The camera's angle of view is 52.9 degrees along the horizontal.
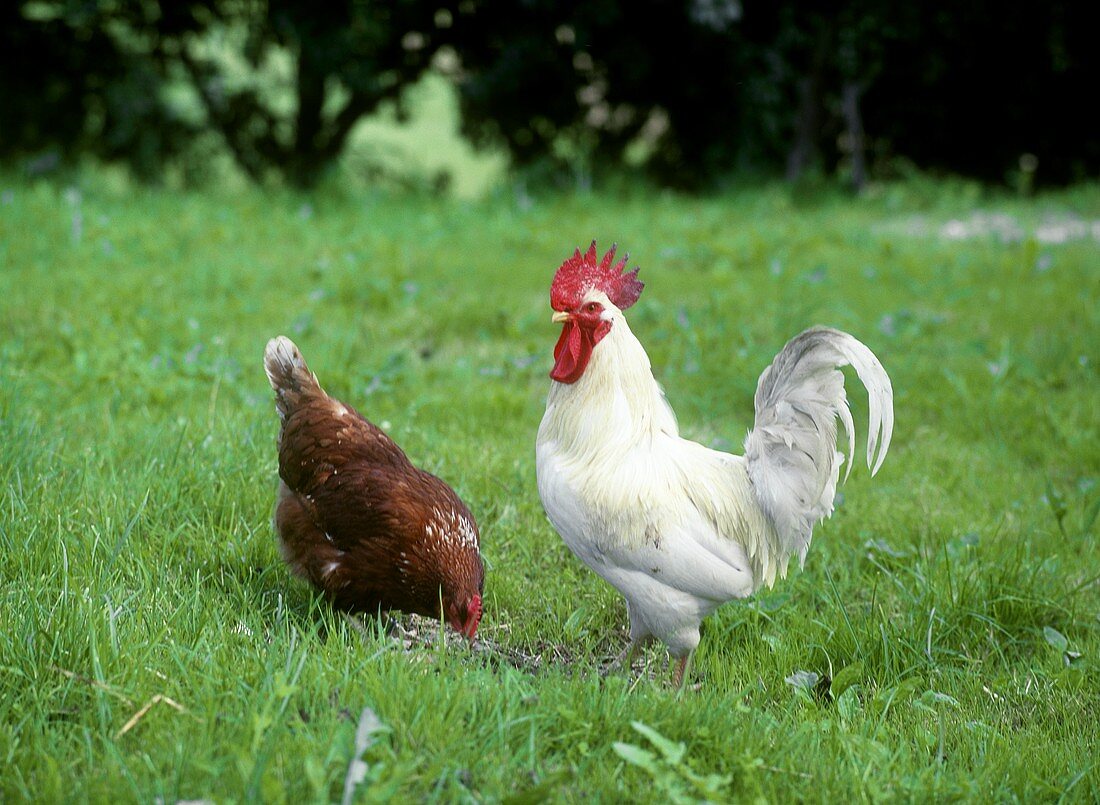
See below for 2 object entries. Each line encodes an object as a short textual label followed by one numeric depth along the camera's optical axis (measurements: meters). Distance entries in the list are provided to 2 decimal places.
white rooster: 3.15
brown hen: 3.38
